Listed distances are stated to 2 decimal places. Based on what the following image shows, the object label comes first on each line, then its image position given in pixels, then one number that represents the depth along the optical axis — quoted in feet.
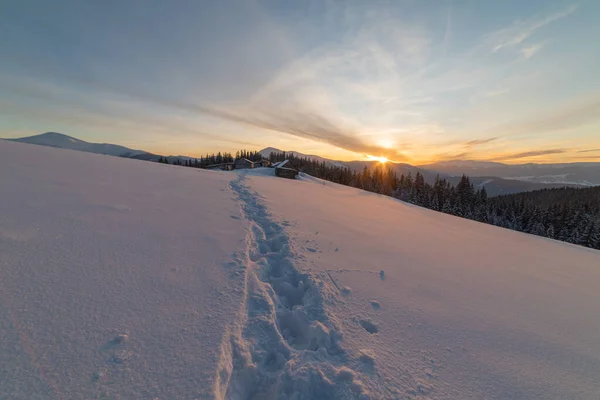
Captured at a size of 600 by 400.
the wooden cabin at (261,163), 218.26
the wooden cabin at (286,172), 117.26
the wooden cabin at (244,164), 192.19
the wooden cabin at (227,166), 176.84
